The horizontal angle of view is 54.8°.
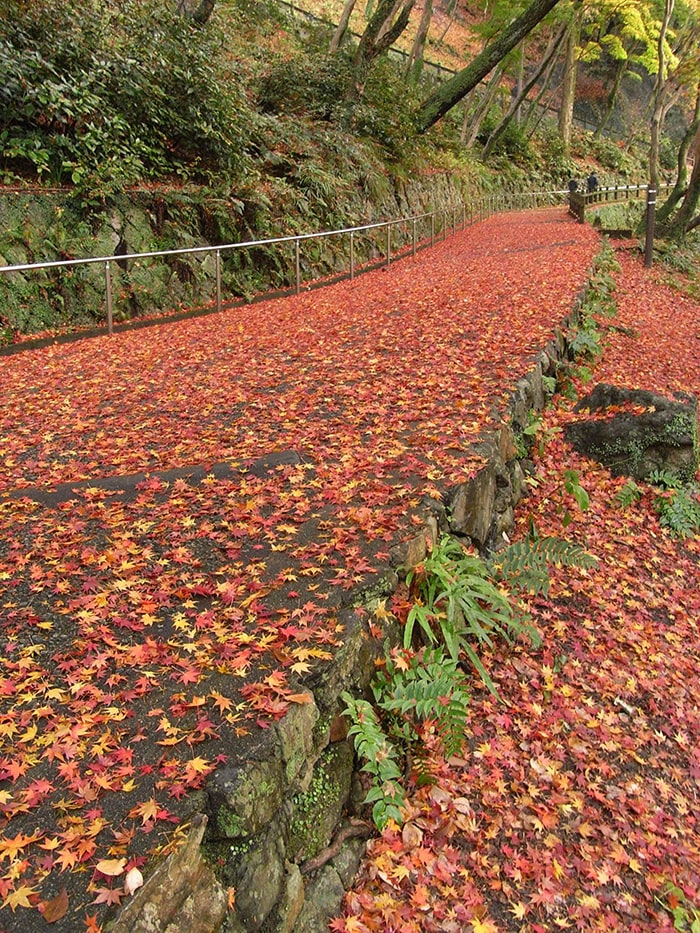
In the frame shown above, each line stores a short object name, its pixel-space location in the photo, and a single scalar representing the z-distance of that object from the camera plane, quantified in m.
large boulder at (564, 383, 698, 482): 6.21
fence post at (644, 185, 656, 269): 14.13
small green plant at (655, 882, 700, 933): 2.74
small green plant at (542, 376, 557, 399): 6.92
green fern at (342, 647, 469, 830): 2.73
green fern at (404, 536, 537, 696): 3.39
